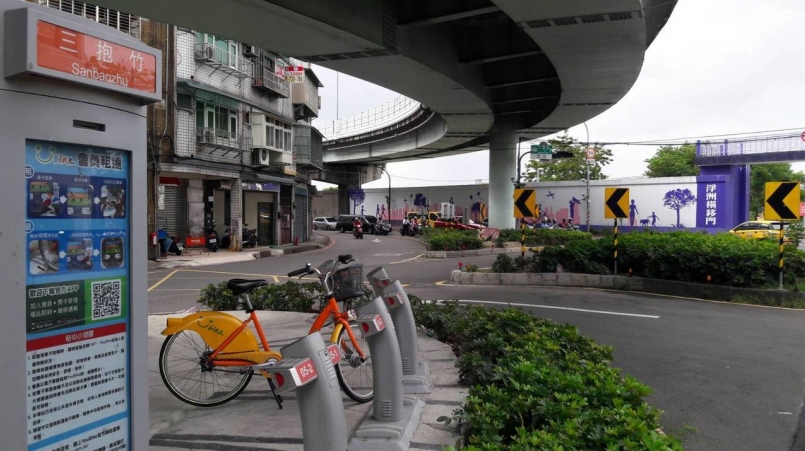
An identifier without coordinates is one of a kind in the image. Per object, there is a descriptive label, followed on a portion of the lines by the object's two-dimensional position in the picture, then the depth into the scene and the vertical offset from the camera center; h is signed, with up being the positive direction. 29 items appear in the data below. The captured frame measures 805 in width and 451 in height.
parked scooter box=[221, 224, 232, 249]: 26.16 -1.04
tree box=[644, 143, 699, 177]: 63.31 +6.67
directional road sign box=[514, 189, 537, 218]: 15.69 +0.46
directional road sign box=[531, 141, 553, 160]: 31.42 +3.89
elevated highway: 9.16 +3.67
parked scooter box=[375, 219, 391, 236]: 43.47 -0.77
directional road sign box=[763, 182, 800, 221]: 11.19 +0.42
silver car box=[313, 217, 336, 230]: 55.59 -0.56
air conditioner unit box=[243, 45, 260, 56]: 25.89 +7.56
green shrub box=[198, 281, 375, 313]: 8.98 -1.30
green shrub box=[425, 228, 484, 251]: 23.14 -0.92
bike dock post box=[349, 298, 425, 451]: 3.84 -1.22
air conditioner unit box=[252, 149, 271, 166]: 27.11 +2.82
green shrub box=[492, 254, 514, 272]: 14.90 -1.17
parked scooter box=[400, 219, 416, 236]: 41.28 -0.79
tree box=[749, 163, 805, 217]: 62.69 +5.07
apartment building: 21.95 +3.66
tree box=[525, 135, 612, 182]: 52.38 +5.07
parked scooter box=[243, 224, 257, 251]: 26.98 -0.98
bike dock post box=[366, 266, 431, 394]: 4.89 -1.04
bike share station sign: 2.44 -0.08
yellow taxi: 27.46 -0.30
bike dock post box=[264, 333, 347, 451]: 2.56 -0.83
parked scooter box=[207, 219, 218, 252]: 24.77 -1.07
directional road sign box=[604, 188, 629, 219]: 13.77 +0.44
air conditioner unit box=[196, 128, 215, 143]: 23.55 +3.34
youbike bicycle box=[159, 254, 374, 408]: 4.72 -1.12
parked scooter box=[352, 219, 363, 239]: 39.59 -0.78
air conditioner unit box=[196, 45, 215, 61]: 23.06 +6.61
